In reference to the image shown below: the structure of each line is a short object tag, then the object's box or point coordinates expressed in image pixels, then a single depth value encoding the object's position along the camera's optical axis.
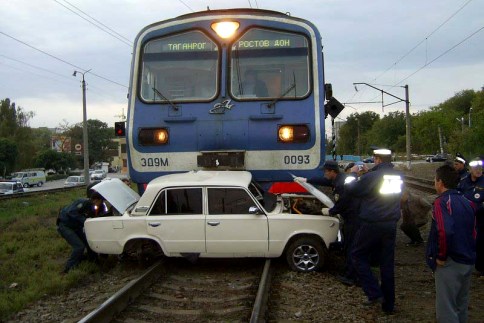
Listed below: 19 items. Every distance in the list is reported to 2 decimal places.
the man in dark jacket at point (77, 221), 8.27
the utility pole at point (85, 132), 35.84
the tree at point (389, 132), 96.22
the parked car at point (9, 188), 40.41
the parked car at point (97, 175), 58.56
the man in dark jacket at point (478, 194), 7.40
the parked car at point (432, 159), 64.21
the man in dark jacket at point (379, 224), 5.86
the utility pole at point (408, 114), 38.03
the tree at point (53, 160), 86.75
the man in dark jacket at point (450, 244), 4.43
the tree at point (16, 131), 79.74
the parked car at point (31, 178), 60.13
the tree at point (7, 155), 70.56
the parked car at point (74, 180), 52.23
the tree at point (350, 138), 102.67
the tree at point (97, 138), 110.19
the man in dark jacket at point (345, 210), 7.04
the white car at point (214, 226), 7.46
